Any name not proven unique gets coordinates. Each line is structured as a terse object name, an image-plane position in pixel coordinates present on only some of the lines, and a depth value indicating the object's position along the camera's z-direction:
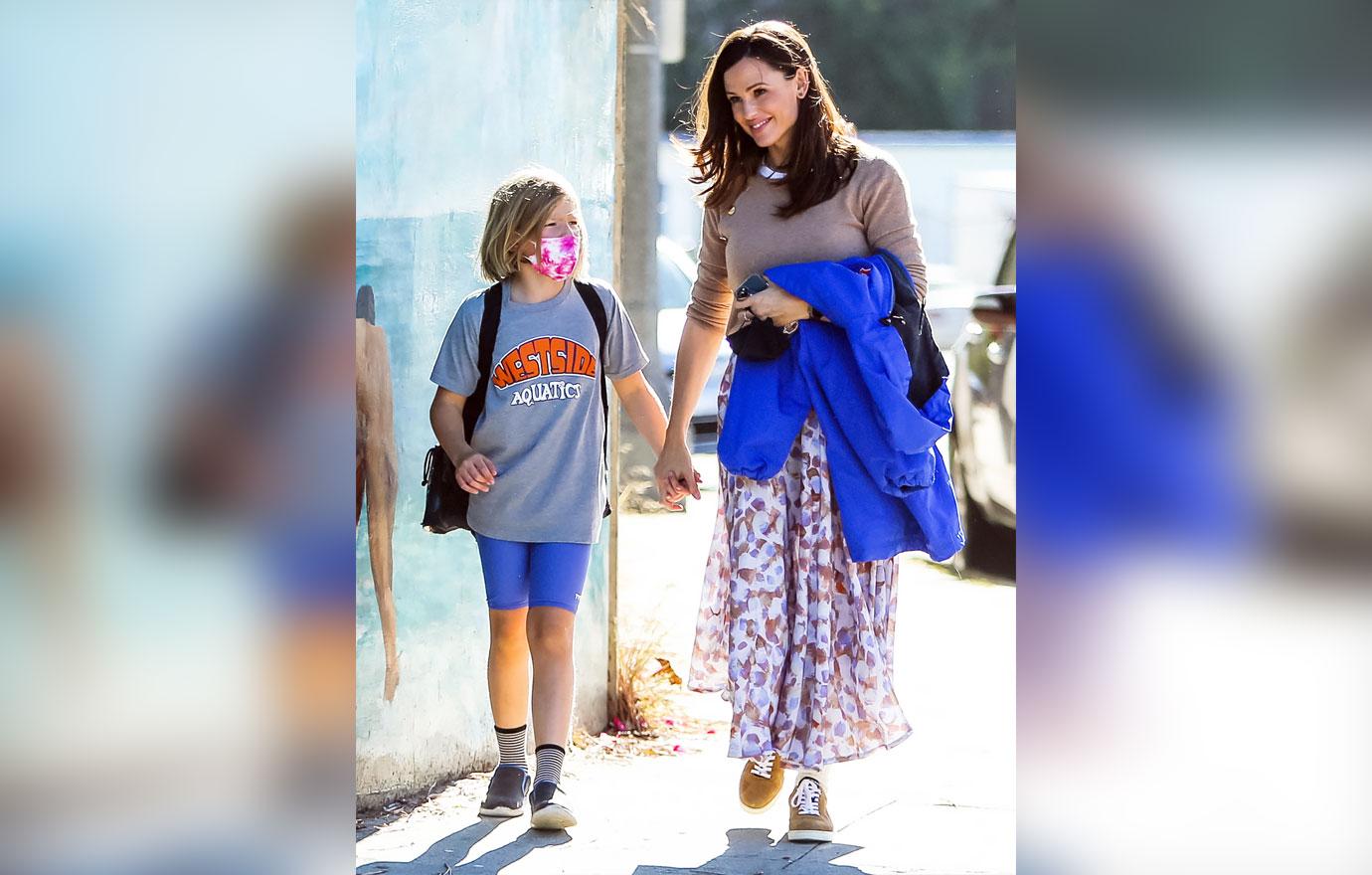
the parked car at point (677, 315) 27.19
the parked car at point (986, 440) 18.41
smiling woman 8.81
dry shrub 11.84
